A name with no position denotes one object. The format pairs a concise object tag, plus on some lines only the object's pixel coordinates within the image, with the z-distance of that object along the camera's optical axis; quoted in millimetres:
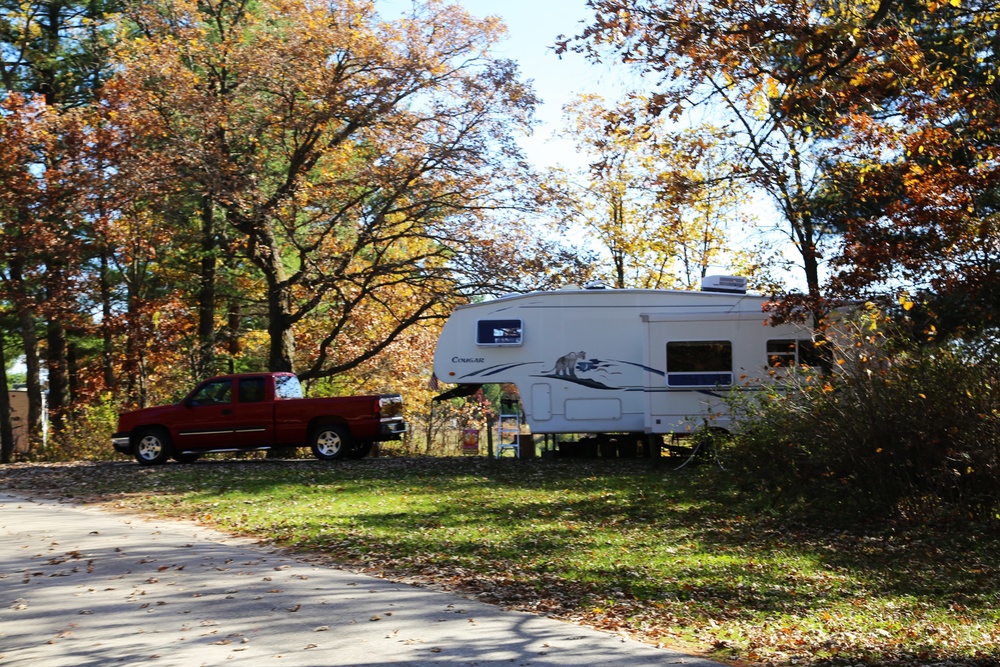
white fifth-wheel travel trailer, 20031
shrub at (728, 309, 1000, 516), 11906
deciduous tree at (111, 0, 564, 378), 25000
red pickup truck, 21516
